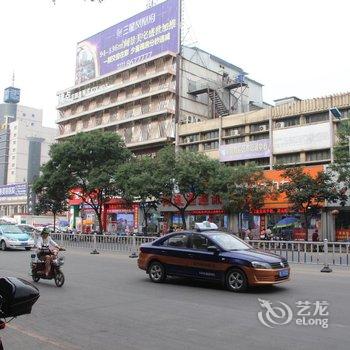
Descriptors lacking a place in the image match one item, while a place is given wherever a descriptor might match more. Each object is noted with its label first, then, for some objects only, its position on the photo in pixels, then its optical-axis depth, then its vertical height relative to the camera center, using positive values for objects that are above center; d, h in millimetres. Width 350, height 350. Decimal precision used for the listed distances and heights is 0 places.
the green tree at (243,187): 33906 +2973
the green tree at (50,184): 38656 +3333
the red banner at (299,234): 36000 -411
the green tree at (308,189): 30875 +2631
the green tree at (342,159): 28548 +4493
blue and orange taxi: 10609 -802
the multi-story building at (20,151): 112125 +17643
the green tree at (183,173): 34531 +3987
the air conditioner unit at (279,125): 41006 +9084
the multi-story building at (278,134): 37938 +8463
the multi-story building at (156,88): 51906 +16835
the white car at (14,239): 25359 -876
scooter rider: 12373 -645
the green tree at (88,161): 38594 +5368
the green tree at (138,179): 34988 +3505
